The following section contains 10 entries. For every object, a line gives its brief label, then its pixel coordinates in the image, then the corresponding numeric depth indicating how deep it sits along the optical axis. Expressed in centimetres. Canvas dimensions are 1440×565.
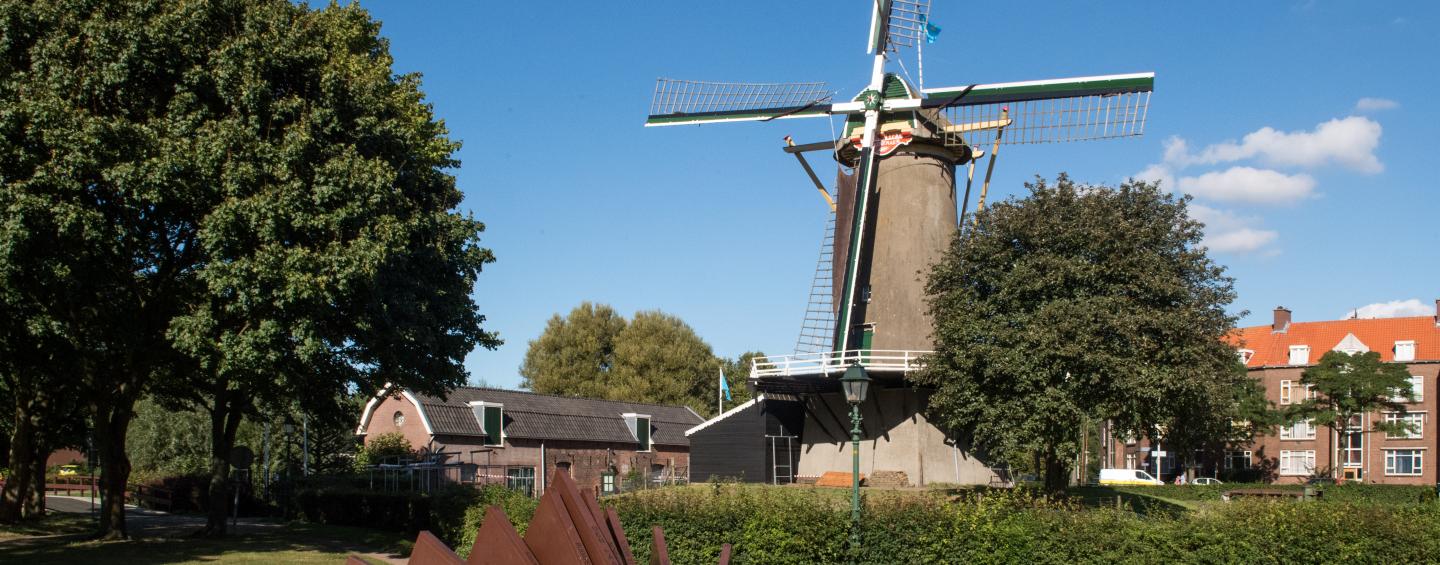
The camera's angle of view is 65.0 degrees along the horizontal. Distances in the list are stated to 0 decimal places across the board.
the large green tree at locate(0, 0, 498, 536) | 1839
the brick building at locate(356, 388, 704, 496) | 4447
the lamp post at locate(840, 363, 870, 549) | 1830
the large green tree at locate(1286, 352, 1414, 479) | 5306
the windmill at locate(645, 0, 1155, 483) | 3231
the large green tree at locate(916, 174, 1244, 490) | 2597
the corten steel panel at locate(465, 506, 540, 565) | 592
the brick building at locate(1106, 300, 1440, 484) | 5844
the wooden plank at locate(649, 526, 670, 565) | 695
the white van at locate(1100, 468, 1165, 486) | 5588
